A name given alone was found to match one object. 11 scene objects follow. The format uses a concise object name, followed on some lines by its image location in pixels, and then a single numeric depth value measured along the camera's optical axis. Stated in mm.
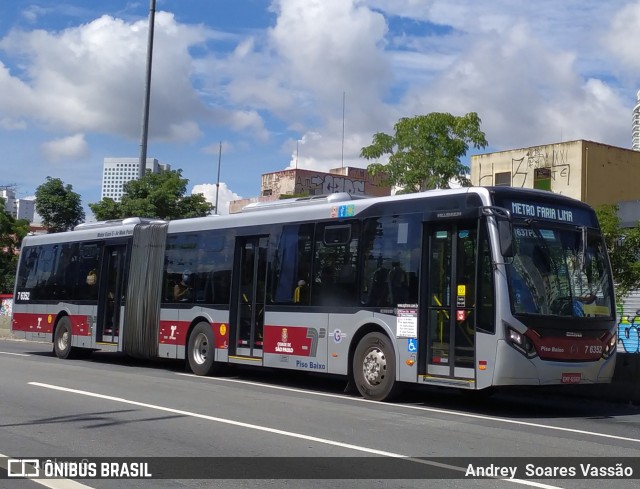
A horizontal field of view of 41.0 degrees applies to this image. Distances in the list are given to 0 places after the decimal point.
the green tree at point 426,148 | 25594
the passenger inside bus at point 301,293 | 15260
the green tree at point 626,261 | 17641
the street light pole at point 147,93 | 26109
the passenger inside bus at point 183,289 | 18312
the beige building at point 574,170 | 36594
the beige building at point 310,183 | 64188
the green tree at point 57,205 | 40062
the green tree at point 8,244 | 46500
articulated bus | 12102
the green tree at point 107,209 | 35500
